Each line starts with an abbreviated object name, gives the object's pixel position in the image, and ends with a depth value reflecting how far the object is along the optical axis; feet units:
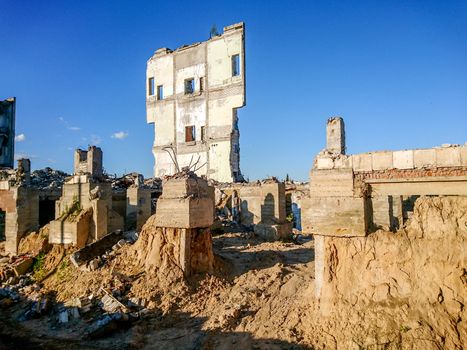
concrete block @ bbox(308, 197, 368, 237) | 18.81
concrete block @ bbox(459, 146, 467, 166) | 17.07
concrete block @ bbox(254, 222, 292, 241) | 49.67
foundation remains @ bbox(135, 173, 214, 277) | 28.55
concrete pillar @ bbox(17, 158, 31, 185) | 51.61
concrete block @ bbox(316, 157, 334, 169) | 20.12
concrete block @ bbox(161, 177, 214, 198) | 29.53
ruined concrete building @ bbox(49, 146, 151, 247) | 37.73
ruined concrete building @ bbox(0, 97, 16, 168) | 93.56
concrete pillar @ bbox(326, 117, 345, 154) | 33.63
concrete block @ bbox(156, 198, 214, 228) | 28.45
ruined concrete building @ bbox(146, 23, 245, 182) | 84.12
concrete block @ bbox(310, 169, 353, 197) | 19.42
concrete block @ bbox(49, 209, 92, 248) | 37.09
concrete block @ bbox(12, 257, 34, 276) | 35.70
